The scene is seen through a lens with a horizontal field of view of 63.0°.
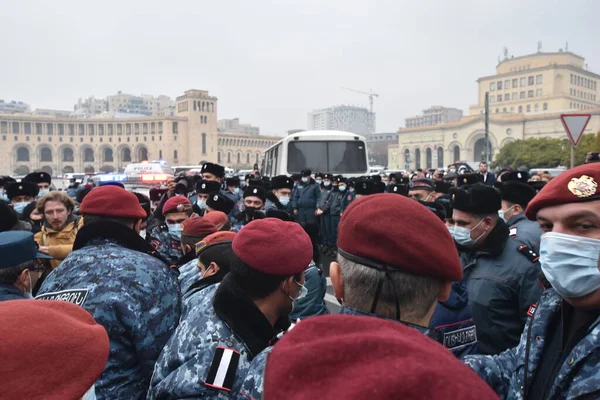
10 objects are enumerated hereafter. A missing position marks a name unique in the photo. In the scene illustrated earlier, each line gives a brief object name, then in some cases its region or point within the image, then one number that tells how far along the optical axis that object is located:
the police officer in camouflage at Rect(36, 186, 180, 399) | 2.37
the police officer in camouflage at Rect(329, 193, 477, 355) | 1.53
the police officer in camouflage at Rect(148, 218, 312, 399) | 1.90
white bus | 13.45
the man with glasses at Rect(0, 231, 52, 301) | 2.65
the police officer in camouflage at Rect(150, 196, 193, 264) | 5.20
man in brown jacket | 4.67
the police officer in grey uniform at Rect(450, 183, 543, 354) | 2.94
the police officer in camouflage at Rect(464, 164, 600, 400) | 1.67
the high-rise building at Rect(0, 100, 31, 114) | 146.50
